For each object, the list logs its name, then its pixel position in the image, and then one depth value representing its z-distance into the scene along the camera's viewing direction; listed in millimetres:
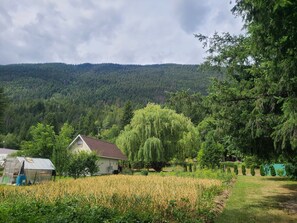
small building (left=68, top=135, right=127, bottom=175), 26740
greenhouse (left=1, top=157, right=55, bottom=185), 16344
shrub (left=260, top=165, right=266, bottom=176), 20767
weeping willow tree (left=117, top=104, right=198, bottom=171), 27778
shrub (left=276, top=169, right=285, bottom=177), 19971
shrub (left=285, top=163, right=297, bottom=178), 17449
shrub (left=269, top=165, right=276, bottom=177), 20140
